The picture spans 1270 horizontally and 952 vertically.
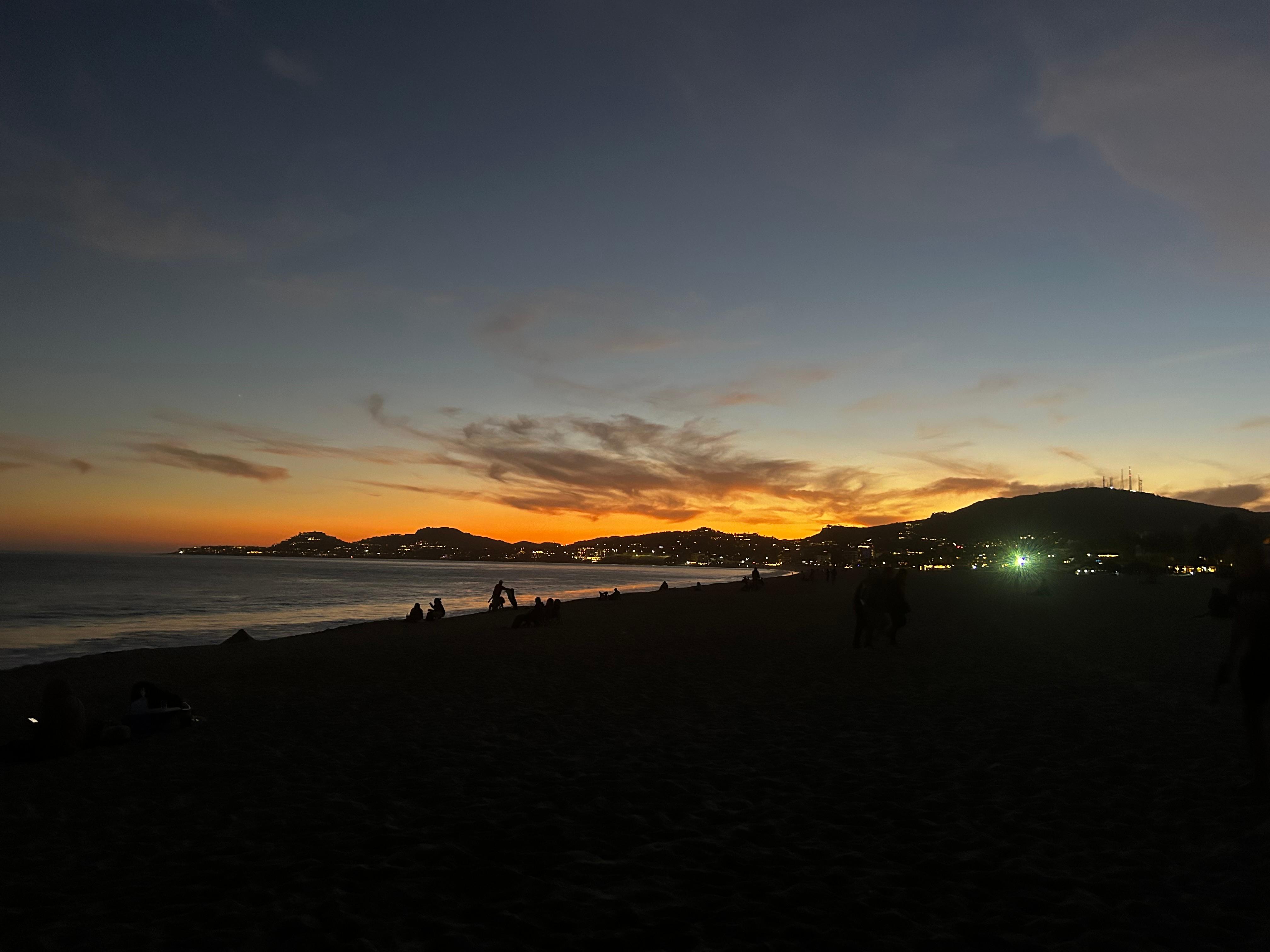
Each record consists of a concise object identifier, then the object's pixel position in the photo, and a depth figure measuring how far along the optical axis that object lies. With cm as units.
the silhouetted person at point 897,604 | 1900
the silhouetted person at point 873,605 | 1886
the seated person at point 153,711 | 1016
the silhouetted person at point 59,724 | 912
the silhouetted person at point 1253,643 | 657
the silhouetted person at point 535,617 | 2727
